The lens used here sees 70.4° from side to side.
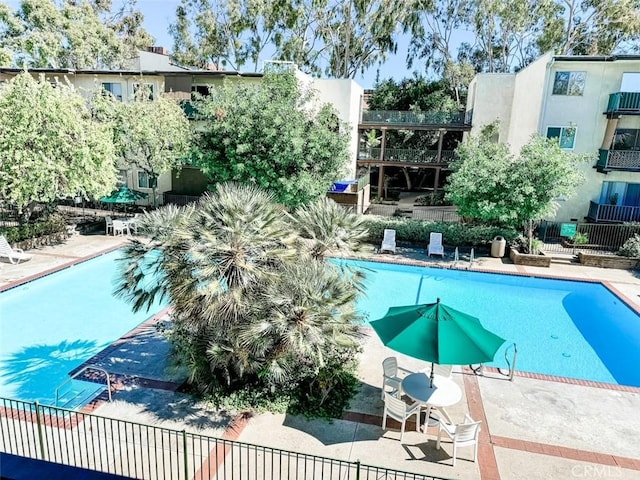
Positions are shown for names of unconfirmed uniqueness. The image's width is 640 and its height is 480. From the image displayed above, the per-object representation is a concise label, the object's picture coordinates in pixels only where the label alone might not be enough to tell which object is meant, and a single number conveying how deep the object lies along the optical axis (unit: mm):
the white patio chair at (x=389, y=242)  21453
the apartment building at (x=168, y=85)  27281
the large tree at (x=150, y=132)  22625
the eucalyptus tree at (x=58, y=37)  38344
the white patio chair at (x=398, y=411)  8352
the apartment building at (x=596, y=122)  22641
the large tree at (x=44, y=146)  17609
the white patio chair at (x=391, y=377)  9461
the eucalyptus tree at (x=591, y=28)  34347
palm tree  8211
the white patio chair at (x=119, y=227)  23047
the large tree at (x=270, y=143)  19969
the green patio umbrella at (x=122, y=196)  23500
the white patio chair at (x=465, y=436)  7801
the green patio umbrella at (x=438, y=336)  7883
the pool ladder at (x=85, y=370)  9508
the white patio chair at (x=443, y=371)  10031
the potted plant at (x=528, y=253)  20031
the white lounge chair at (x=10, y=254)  17984
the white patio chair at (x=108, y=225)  23191
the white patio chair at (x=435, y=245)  20906
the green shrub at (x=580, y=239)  22109
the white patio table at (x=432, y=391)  8586
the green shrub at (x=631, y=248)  20188
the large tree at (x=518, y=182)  18812
